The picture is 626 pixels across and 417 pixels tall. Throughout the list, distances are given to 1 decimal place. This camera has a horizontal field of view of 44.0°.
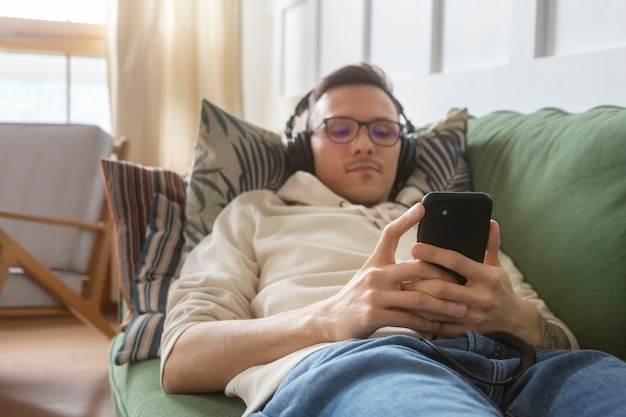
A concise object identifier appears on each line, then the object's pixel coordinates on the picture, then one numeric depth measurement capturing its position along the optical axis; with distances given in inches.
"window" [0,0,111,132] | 141.6
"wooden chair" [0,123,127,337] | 97.5
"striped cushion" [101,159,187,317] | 68.2
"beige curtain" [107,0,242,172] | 131.3
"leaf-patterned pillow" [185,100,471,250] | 64.9
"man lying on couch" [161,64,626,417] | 34.4
